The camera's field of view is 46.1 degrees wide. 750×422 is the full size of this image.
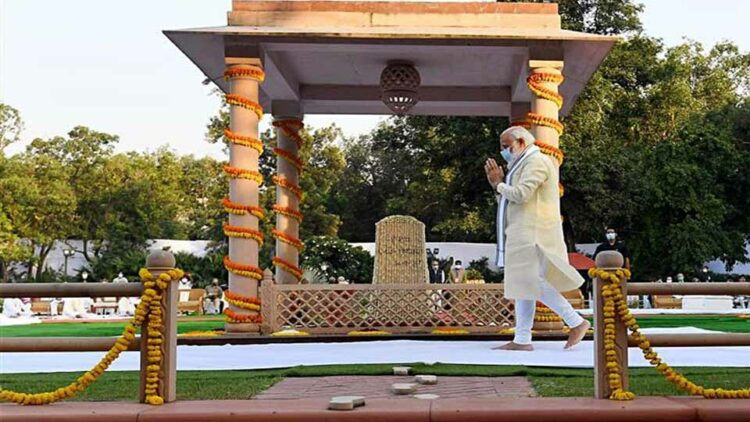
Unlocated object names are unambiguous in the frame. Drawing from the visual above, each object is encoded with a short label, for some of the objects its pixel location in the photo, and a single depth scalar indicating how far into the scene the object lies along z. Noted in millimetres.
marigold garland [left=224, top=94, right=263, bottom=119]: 10555
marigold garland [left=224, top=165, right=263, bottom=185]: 10594
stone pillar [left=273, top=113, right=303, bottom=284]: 13852
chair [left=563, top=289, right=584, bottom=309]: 19359
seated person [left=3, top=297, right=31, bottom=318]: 21981
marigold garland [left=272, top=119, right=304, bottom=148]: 14023
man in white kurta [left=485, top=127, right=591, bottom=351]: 7895
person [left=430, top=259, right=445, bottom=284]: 17859
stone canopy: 10414
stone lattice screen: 10922
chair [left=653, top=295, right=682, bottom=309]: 23980
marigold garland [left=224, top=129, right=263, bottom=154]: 10586
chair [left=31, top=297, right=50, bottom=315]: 23547
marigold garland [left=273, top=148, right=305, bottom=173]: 13898
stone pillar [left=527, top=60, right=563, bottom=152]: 10570
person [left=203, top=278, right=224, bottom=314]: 25062
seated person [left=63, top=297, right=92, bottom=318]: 23000
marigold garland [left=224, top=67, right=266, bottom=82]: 10523
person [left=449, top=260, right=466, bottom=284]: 14873
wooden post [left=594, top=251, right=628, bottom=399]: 5246
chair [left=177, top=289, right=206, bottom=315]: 22719
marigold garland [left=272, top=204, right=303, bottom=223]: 13828
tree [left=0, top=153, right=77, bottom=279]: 32844
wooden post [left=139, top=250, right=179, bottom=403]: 5207
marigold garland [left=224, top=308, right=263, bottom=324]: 10469
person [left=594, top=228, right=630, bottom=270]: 26266
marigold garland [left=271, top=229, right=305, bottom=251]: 13930
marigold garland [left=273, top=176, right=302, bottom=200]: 13820
